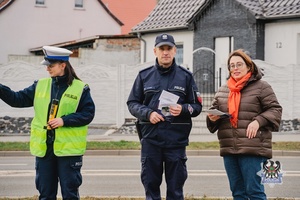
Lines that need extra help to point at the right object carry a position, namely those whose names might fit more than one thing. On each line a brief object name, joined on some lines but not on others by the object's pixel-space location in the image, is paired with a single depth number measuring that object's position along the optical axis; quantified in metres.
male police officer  6.84
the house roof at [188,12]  25.09
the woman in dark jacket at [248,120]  6.77
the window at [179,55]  29.31
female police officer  6.72
